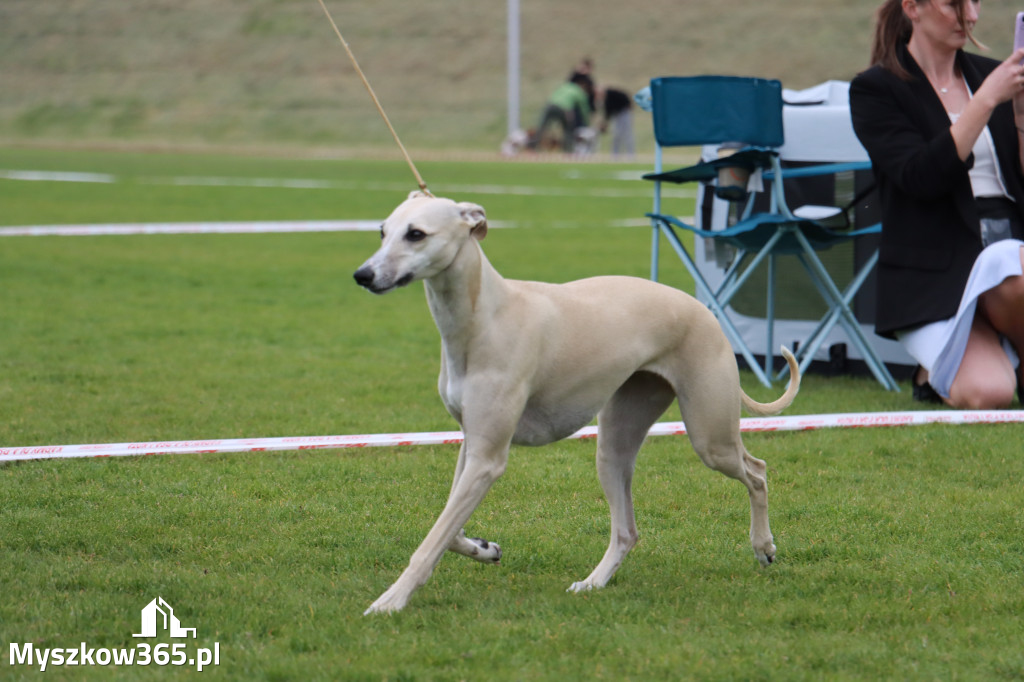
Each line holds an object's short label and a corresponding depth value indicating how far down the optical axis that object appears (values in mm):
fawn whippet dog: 7016
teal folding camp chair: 13539
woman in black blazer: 12164
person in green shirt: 75062
